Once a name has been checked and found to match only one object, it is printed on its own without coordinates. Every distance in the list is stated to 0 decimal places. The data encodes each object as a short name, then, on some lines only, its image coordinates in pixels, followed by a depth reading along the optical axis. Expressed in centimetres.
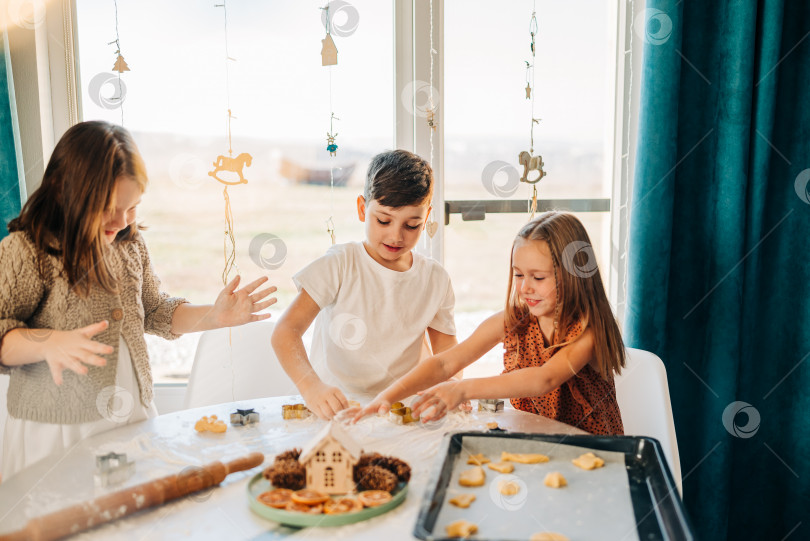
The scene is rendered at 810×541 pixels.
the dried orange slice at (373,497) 93
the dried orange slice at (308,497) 91
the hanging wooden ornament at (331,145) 205
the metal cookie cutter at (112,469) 102
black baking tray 81
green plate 88
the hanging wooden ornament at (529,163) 205
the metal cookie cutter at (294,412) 135
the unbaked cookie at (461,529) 82
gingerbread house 95
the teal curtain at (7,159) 179
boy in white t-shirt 167
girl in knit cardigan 127
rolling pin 84
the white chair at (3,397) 163
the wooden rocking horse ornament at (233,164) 195
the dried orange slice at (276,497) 91
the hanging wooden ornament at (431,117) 206
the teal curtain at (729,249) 191
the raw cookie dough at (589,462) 102
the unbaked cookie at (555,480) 97
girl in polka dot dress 156
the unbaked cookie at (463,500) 91
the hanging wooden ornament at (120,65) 192
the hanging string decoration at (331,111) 193
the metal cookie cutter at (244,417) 130
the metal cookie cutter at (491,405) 144
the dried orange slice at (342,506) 90
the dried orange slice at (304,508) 90
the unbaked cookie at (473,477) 97
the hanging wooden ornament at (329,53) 192
